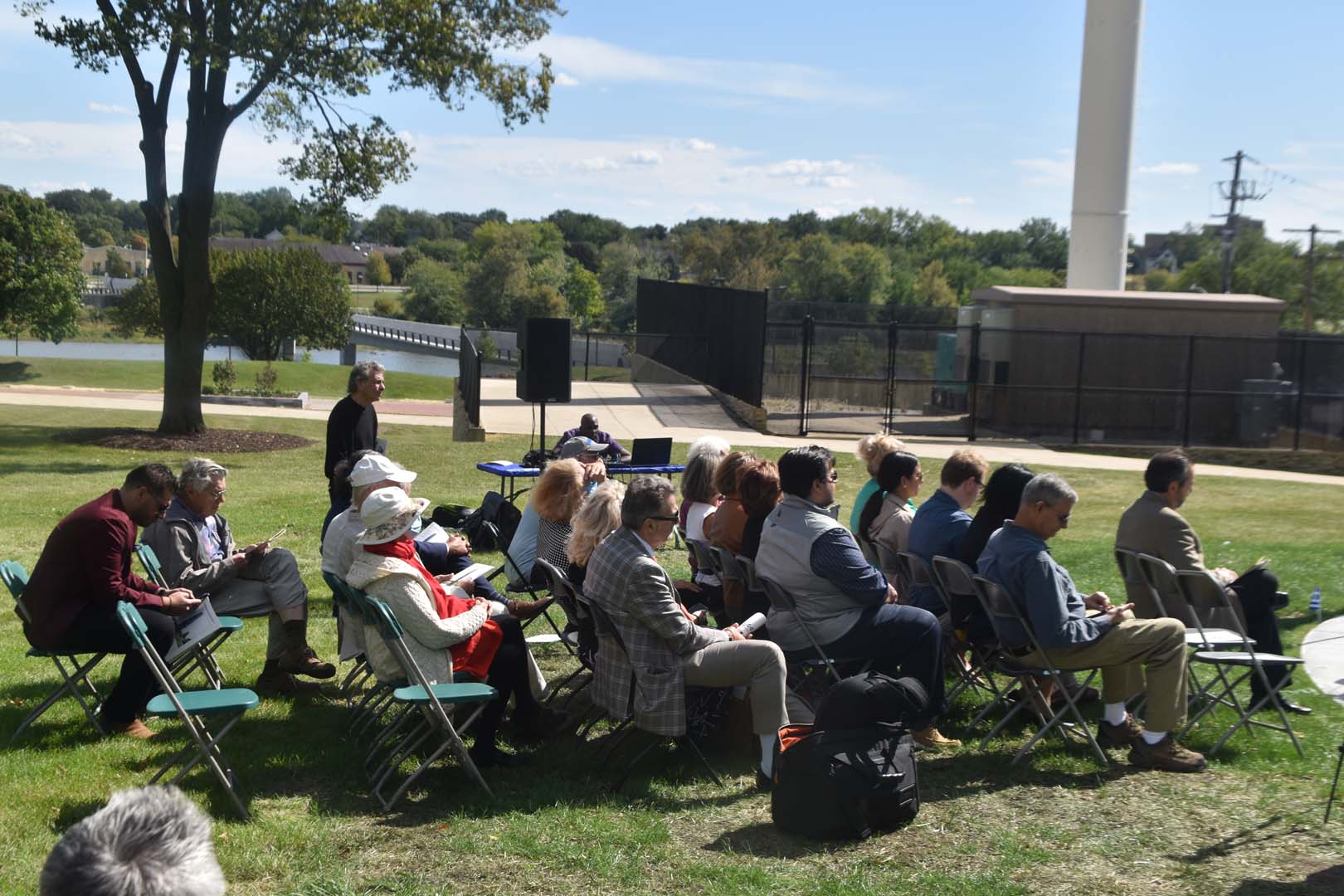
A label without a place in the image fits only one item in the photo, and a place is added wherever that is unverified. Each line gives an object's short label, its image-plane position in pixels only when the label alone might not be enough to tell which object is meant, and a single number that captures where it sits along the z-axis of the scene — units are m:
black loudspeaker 14.94
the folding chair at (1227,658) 5.94
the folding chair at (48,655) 5.77
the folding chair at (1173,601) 6.20
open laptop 13.05
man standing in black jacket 8.60
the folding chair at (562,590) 6.05
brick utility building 23.77
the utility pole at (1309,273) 56.09
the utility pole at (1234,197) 58.56
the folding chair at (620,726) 5.59
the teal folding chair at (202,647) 6.22
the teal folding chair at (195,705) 4.98
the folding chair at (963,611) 6.21
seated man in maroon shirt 5.67
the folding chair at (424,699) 5.21
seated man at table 12.62
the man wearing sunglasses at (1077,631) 5.74
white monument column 29.31
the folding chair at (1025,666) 5.71
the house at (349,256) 166.10
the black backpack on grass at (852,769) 4.89
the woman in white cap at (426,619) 5.46
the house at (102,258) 172.25
